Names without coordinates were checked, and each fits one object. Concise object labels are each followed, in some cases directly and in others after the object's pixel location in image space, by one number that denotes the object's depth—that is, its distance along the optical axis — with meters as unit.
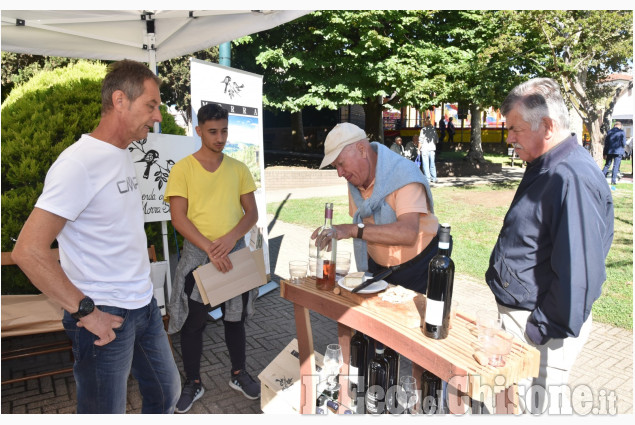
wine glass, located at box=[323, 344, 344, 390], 2.77
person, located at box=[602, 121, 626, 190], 14.29
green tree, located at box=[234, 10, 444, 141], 14.84
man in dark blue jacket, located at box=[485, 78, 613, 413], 1.97
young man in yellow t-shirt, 3.17
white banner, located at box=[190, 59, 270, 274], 4.55
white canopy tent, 3.80
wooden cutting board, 2.17
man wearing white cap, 2.55
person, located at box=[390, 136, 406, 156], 15.85
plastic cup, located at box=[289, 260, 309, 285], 2.85
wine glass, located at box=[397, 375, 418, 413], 2.30
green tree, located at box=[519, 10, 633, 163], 10.81
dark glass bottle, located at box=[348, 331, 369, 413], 2.67
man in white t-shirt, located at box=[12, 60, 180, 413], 1.80
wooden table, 1.76
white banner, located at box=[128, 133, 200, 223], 4.11
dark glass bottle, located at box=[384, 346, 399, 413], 2.39
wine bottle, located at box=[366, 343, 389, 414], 2.41
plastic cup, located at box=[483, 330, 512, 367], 1.81
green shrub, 4.16
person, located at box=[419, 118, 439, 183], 15.33
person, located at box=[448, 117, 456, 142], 28.41
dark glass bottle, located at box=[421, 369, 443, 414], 2.38
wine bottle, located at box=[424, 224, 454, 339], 1.90
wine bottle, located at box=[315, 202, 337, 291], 2.55
